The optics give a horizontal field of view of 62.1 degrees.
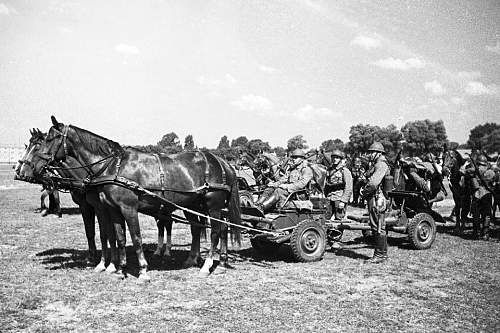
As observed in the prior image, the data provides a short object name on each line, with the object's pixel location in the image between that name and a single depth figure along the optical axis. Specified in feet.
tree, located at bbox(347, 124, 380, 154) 231.30
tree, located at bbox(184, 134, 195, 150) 310.57
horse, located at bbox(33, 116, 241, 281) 23.58
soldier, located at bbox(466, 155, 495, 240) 37.91
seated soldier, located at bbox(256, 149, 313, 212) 29.04
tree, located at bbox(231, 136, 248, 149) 259.39
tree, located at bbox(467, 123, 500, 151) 349.57
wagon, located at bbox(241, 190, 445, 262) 27.96
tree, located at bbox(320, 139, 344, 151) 238.76
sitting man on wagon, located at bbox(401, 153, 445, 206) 36.24
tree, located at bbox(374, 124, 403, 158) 221.11
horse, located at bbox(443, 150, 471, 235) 42.11
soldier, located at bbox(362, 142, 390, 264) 28.55
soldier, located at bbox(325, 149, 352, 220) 34.01
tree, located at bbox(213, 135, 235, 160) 322.88
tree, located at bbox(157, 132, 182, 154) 278.09
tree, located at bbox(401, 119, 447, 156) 234.99
